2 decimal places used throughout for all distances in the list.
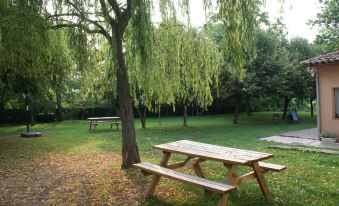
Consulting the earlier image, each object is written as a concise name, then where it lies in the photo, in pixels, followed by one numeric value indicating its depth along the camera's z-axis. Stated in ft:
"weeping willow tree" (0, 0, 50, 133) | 20.10
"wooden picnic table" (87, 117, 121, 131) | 65.96
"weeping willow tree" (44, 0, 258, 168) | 19.85
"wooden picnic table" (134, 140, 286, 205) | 15.25
